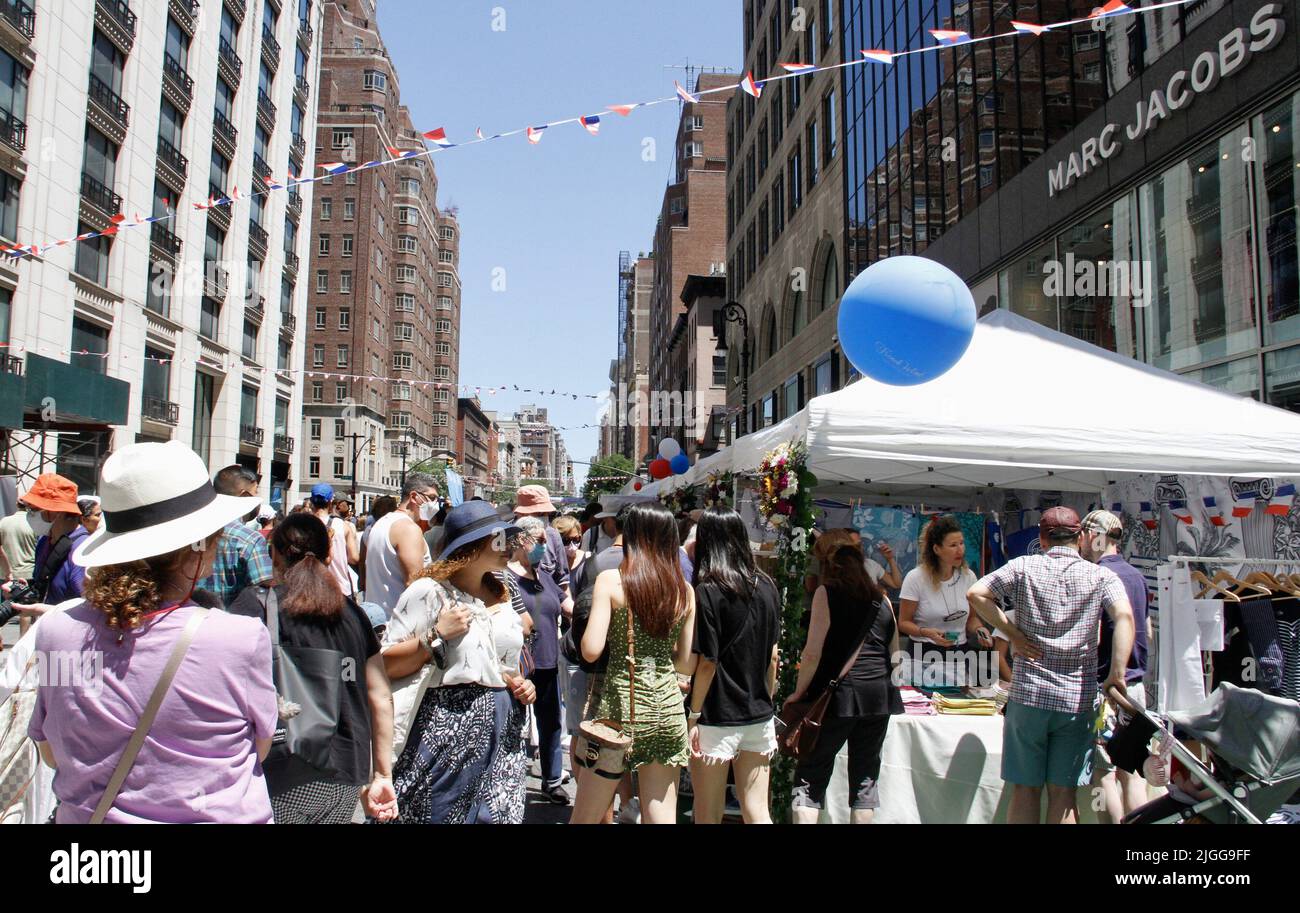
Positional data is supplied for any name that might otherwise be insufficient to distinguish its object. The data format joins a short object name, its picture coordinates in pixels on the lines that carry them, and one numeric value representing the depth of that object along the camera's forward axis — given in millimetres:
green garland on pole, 5387
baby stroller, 3771
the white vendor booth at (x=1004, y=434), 5168
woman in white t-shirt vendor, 6027
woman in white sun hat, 2184
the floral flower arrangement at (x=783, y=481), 5773
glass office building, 10172
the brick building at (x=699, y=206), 74438
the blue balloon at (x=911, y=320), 5520
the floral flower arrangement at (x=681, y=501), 14330
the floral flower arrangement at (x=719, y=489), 9836
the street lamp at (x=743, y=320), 17881
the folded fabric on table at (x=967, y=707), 5352
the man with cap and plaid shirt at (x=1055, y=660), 4434
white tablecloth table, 5086
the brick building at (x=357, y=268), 71500
